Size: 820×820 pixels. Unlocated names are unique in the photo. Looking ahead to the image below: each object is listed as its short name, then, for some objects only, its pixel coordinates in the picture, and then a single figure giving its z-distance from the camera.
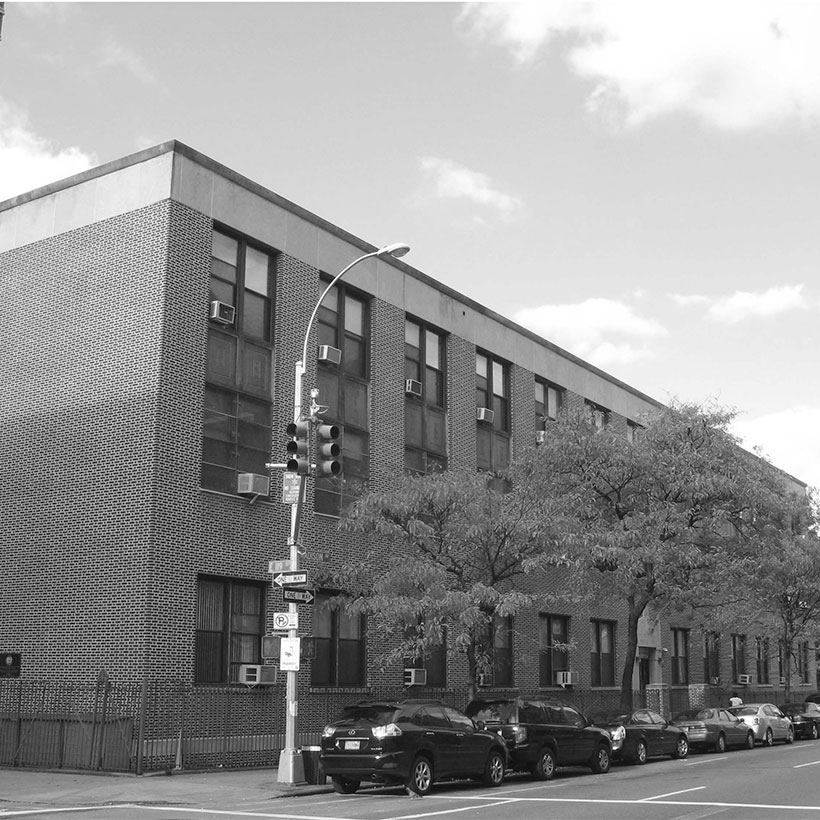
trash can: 20.81
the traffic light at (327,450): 19.42
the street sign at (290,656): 20.64
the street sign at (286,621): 21.00
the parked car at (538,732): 22.66
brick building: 25.19
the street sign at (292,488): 20.97
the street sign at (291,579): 21.12
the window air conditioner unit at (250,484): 26.86
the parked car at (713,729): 32.72
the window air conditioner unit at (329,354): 29.80
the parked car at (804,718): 41.84
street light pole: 20.66
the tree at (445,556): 24.55
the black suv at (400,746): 19.20
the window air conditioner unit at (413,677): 31.80
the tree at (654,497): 30.91
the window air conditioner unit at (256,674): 26.23
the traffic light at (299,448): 20.53
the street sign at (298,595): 21.16
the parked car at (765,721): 36.50
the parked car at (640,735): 27.23
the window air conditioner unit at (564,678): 38.91
